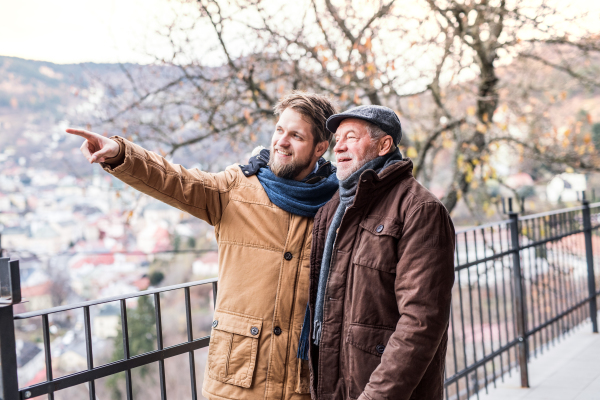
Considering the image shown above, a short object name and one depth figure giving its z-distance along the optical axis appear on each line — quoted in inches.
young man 71.6
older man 58.8
